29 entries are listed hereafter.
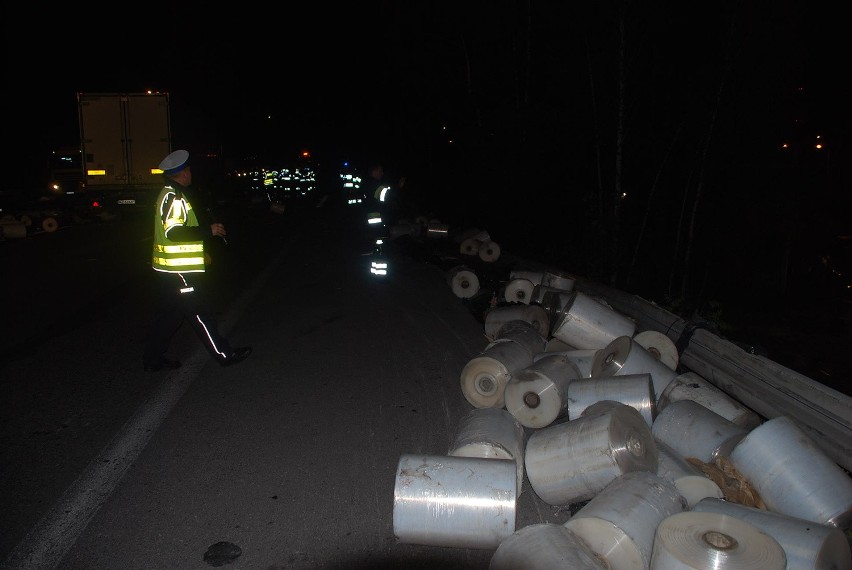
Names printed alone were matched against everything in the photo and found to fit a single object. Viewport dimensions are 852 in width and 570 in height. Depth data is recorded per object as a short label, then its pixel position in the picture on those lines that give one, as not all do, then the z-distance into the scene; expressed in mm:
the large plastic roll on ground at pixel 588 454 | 3682
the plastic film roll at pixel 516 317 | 6902
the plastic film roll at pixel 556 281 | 8289
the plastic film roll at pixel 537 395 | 4840
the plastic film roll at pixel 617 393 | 4488
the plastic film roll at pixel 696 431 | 4023
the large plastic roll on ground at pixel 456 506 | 3385
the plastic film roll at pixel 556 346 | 6320
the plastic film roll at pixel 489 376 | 5211
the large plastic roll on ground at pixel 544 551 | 2797
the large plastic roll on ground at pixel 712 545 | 2635
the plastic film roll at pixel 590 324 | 5984
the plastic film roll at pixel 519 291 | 8141
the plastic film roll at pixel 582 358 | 5336
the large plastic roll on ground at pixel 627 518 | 3004
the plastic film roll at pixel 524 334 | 5848
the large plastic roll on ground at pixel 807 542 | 2875
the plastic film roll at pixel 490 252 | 12977
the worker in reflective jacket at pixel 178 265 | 6176
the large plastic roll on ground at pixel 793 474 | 3416
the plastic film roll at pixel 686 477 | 3592
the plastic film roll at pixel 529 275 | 8875
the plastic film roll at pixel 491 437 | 3971
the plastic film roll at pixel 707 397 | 4454
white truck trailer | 21188
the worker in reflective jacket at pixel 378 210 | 11180
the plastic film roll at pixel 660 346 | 5625
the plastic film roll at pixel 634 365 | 5059
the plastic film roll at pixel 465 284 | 9797
